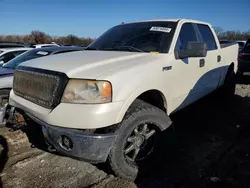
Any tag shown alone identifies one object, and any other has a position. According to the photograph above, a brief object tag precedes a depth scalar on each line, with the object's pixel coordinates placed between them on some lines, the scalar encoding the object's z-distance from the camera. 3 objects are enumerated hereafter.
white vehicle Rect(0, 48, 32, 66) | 6.27
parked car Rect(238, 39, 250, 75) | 7.76
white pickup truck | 2.10
